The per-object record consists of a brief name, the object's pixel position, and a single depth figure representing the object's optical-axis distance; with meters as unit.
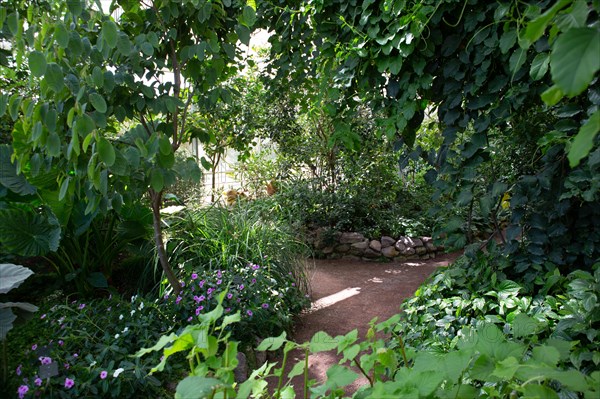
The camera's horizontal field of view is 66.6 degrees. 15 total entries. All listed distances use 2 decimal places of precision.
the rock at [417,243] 5.90
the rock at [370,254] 5.82
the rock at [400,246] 5.84
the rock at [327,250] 5.94
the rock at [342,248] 5.94
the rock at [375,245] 5.83
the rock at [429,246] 5.95
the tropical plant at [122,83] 1.75
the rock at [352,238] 5.93
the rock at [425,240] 5.95
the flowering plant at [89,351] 1.95
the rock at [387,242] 5.89
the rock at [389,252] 5.81
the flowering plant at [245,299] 2.75
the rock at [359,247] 5.85
